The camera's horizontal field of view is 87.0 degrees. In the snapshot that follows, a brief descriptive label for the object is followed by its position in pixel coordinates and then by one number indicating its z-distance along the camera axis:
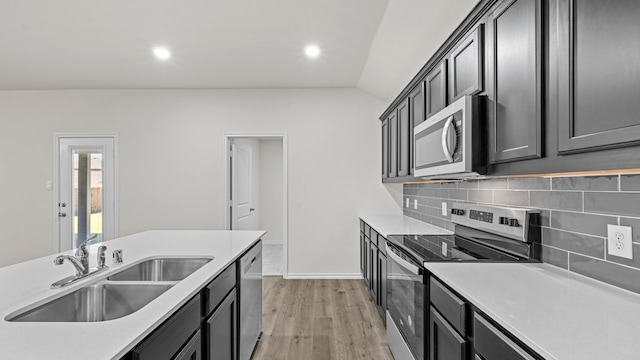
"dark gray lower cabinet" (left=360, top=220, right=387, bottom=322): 2.87
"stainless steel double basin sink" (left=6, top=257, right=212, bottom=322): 1.21
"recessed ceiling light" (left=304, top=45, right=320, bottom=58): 3.41
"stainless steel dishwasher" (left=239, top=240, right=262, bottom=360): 2.17
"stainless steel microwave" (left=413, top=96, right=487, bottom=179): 1.65
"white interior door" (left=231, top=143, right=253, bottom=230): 4.78
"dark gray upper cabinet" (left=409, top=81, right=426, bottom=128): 2.66
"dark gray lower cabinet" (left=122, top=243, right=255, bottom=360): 1.06
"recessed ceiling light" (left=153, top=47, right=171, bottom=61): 3.45
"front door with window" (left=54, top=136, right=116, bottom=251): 4.74
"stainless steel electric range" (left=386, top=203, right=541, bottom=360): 1.72
